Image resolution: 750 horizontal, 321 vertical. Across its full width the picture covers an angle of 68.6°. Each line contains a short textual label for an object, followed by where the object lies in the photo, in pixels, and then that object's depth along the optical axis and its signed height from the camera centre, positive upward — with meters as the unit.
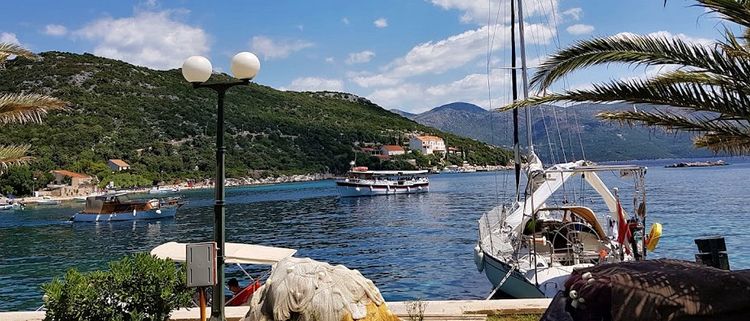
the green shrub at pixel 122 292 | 6.18 -1.39
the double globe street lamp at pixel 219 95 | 6.71 +0.97
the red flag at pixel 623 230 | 11.32 -1.37
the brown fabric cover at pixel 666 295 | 3.69 -0.90
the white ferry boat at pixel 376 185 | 77.75 -2.42
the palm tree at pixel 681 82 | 5.58 +0.89
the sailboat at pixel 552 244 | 11.51 -1.93
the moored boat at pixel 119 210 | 49.62 -3.57
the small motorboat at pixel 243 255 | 11.34 -1.78
